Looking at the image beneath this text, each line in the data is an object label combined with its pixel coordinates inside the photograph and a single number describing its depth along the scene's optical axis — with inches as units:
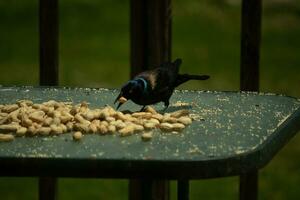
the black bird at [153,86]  213.2
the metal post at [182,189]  183.3
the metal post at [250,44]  266.2
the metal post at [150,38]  270.1
